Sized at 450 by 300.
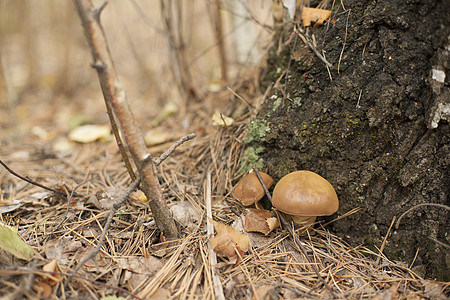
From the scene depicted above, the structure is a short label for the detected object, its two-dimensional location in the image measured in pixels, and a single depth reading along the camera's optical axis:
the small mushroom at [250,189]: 0.37
